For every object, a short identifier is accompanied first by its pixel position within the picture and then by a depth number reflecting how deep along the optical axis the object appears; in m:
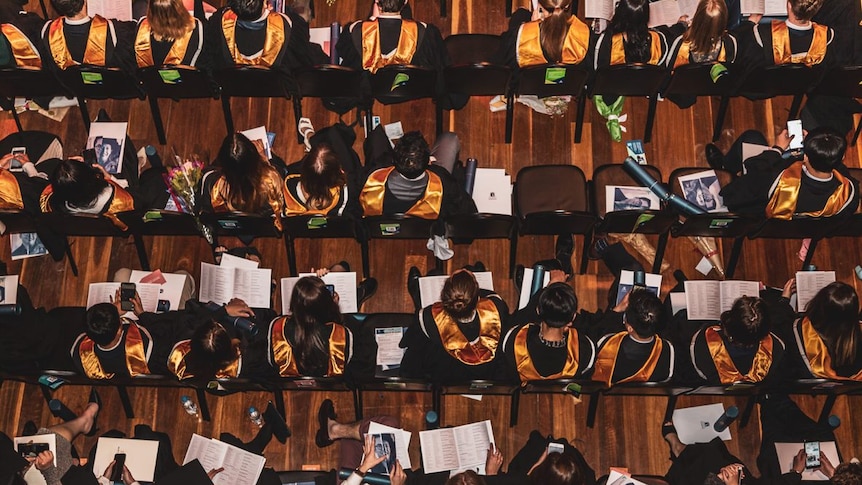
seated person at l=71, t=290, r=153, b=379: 5.00
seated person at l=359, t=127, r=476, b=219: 5.34
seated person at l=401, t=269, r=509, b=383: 4.74
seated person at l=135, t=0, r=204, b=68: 5.77
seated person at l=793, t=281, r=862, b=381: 4.67
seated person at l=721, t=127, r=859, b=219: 5.07
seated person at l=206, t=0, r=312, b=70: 5.78
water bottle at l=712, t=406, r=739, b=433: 5.30
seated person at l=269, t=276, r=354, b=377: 4.76
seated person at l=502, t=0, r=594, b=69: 5.57
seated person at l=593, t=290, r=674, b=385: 4.82
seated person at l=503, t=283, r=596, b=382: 4.77
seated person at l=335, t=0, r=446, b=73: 5.79
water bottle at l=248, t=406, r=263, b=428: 5.53
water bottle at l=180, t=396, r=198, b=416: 5.61
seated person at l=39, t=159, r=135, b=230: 5.12
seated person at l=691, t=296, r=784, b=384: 4.70
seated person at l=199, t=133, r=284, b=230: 5.14
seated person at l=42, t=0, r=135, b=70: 5.82
